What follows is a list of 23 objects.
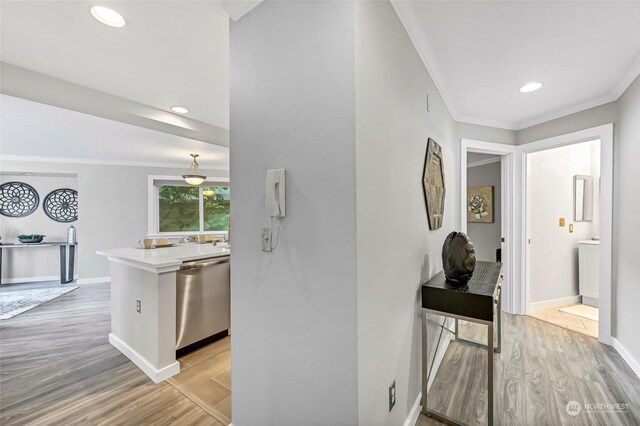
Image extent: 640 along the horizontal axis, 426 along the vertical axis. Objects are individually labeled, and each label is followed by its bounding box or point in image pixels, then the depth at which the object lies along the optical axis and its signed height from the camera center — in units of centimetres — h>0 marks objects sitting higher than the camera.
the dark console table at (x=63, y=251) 514 -83
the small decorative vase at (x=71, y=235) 541 -51
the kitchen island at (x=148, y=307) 216 -82
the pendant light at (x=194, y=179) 468 +54
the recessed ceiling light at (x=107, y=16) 150 +109
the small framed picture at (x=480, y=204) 405 +14
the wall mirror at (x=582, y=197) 386 +24
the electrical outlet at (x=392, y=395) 135 -91
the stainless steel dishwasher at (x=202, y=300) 247 -87
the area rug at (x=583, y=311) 337 -125
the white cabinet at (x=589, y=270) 360 -74
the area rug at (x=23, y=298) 374 -139
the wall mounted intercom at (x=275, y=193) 124 +8
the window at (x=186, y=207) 600 +9
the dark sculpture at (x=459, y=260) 179 -30
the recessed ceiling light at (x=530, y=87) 237 +112
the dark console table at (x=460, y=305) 156 -55
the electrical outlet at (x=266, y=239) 132 -13
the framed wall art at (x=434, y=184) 201 +23
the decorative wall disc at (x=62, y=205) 561 +9
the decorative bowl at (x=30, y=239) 520 -57
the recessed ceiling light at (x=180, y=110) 288 +107
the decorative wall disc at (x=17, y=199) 536 +19
